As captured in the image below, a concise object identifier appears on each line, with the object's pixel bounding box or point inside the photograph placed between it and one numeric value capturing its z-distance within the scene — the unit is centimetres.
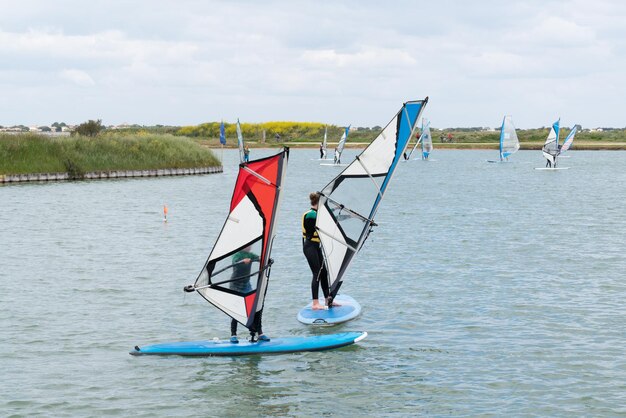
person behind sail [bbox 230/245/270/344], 1501
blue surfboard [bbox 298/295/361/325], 1778
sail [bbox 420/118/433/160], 10898
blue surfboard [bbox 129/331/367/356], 1551
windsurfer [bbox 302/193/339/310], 1725
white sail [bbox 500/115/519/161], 9060
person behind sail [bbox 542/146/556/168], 8284
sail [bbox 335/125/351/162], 8292
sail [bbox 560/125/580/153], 8225
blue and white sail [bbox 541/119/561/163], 7374
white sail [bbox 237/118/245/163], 4970
